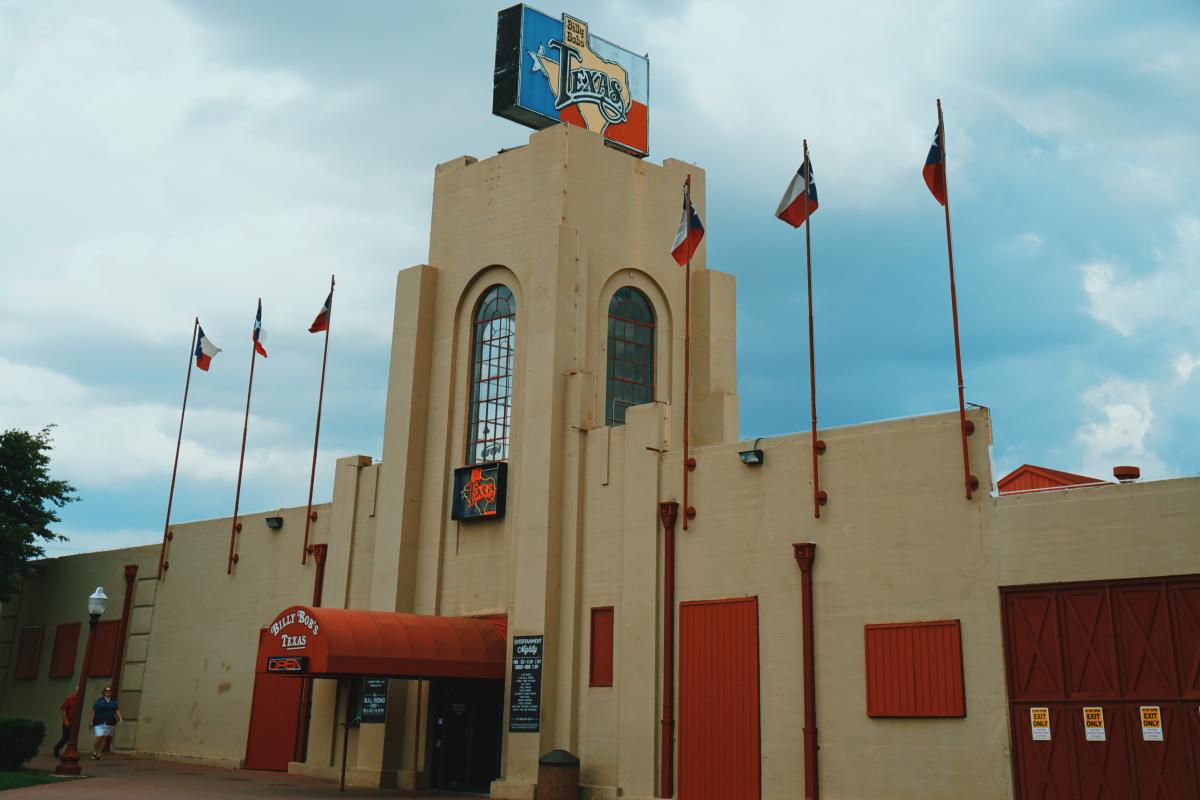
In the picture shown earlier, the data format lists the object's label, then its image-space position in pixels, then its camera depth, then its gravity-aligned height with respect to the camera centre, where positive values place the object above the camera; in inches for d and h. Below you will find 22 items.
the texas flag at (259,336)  1338.6 +427.0
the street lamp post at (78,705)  1029.8 +19.2
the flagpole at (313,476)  1227.2 +255.2
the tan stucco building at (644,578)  728.3 +122.5
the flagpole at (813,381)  848.3 +262.2
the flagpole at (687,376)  921.8 +290.2
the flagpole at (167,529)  1407.5 +227.0
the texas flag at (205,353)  1382.9 +419.5
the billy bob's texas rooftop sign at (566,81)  1202.0 +650.8
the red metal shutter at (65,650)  1459.2 +91.0
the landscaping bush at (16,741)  1011.9 -12.9
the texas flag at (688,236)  971.3 +397.9
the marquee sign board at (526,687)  959.0 +40.8
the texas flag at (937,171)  854.5 +400.3
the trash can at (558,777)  895.7 -26.3
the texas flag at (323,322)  1253.7 +415.0
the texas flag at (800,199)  922.1 +406.9
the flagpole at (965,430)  779.4 +203.1
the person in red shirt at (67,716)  1117.2 +9.5
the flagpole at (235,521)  1315.2 +224.6
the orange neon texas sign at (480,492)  1047.0 +209.9
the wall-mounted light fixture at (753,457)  889.5 +206.8
